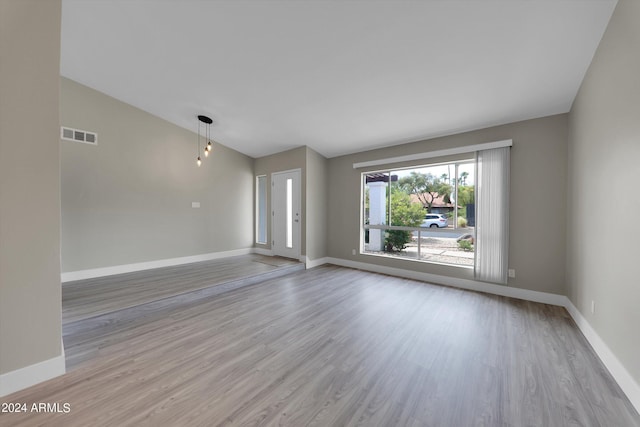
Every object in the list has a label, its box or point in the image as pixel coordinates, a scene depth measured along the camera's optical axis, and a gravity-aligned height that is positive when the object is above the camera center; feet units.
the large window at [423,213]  13.06 -0.11
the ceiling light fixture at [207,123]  14.60 +5.71
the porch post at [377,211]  16.57 -0.02
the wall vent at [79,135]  11.97 +3.92
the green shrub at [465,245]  13.02 -1.92
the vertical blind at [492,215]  11.44 -0.21
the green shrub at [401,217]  14.83 -0.40
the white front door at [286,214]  17.81 -0.28
